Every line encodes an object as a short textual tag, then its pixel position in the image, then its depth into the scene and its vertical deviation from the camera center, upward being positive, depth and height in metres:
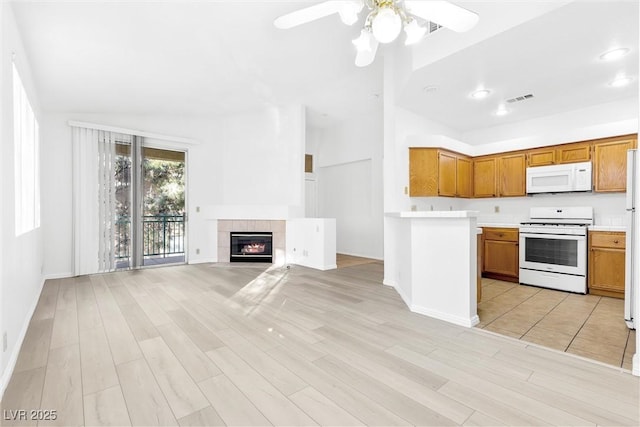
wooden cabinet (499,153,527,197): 4.62 +0.56
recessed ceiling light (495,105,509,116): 4.30 +1.50
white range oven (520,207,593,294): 3.78 -0.54
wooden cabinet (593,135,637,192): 3.78 +0.62
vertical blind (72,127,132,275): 4.70 +0.19
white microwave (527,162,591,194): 4.04 +0.46
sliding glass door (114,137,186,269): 5.06 +0.12
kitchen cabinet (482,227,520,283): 4.35 -0.67
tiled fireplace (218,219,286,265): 5.77 -0.41
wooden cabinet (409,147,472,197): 4.32 +0.58
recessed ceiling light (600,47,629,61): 2.75 +1.50
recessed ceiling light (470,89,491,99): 3.77 +1.53
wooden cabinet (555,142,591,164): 4.04 +0.81
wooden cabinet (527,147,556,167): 4.34 +0.80
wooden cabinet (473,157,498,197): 4.92 +0.57
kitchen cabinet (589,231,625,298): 3.54 -0.66
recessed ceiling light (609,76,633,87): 3.34 +1.50
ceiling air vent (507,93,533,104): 3.89 +1.51
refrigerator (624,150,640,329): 2.53 -0.28
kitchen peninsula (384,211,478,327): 2.62 -0.53
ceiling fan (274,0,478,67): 1.86 +1.29
